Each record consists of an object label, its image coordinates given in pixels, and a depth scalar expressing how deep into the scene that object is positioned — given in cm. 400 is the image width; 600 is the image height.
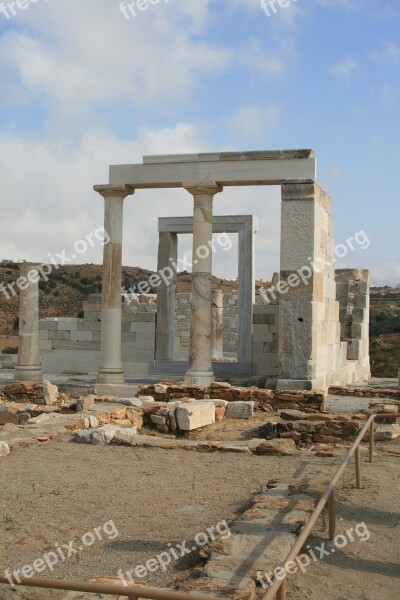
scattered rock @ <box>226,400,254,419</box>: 1404
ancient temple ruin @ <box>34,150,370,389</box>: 1606
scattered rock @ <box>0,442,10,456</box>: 989
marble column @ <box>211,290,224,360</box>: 2681
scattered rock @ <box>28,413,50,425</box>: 1228
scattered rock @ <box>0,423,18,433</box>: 1146
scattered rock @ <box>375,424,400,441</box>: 1138
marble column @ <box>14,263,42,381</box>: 1855
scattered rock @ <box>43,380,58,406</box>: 1532
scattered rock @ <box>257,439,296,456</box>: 1028
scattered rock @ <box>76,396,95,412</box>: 1355
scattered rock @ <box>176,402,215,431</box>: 1242
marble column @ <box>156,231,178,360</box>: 2123
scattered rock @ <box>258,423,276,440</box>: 1183
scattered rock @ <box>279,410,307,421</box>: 1270
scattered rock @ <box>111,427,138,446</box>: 1085
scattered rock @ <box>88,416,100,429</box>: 1230
